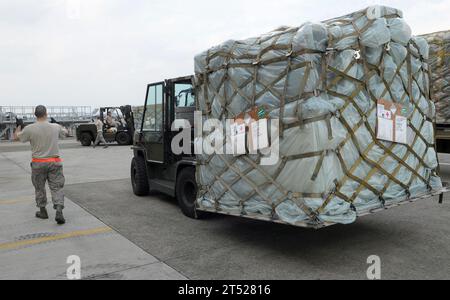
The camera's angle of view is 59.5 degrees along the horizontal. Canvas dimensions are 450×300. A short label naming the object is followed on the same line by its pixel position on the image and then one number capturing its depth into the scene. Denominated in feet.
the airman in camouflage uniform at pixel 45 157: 19.71
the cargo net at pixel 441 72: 29.55
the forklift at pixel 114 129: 77.61
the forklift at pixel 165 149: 20.95
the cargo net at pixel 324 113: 13.20
